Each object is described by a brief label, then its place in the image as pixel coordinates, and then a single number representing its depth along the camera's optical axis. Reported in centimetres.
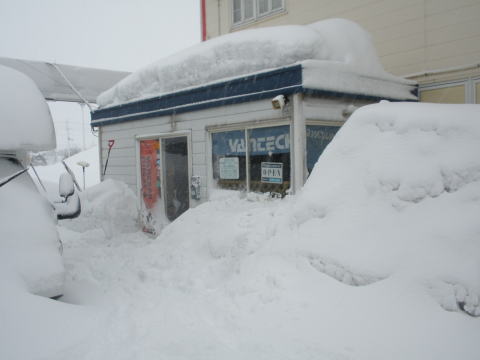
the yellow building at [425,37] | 800
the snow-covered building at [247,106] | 630
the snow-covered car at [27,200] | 352
